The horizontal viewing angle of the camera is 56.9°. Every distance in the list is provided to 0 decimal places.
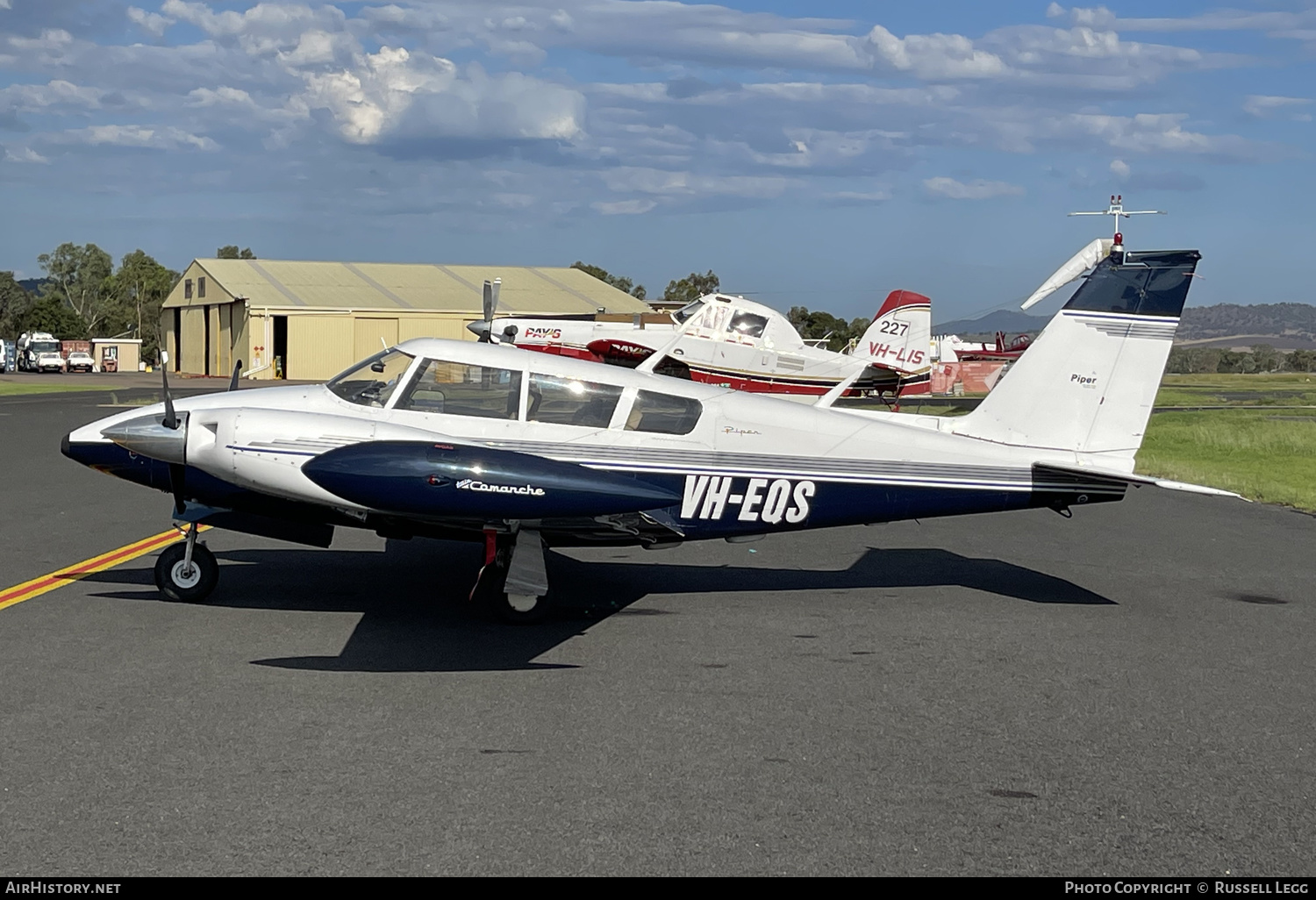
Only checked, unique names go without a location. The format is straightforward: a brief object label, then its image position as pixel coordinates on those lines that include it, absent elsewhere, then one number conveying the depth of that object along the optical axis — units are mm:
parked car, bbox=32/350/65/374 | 83750
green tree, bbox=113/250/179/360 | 131125
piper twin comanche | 8258
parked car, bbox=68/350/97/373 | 82812
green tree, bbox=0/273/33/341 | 129375
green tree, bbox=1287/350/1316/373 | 132000
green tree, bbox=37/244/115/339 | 144375
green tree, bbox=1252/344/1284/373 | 136325
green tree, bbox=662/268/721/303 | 114175
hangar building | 64562
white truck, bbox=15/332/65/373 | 84438
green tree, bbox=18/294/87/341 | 124812
